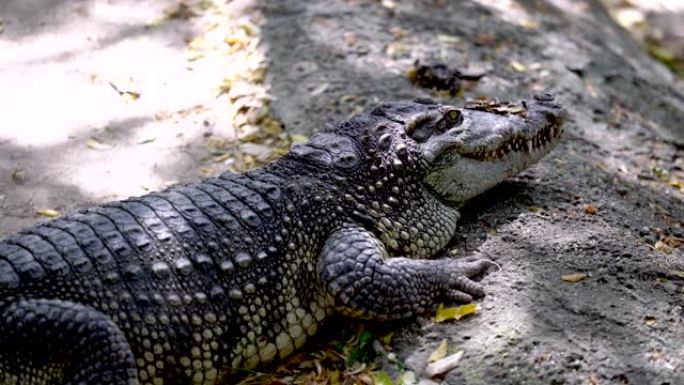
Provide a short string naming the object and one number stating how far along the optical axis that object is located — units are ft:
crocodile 11.32
